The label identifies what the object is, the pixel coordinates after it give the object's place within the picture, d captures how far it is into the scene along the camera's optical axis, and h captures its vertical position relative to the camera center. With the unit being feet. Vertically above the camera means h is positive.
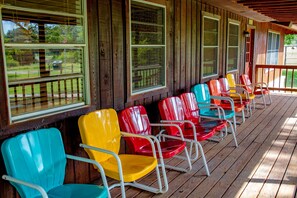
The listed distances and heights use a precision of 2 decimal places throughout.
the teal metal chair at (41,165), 5.72 -2.19
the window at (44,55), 6.66 +0.19
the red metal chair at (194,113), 11.50 -2.18
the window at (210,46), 16.25 +0.84
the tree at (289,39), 56.52 +4.13
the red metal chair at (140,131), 8.63 -2.24
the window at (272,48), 32.33 +1.37
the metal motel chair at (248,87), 20.17 -1.83
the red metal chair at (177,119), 10.12 -2.09
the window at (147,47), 10.52 +0.57
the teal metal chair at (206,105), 13.01 -2.01
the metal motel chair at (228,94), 16.47 -1.89
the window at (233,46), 19.85 +0.98
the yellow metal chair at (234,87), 17.13 -1.78
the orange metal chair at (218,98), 14.57 -1.87
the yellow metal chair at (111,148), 7.06 -2.29
